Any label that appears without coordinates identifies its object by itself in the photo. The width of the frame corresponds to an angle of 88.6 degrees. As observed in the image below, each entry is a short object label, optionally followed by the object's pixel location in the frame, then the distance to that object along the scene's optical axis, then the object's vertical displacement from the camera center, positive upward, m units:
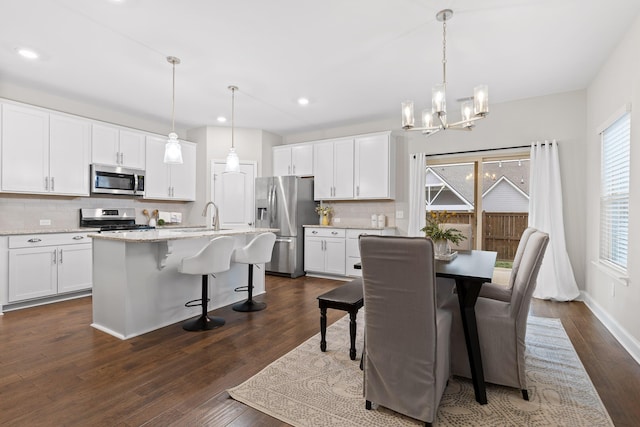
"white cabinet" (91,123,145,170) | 4.64 +0.96
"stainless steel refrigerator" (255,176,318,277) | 5.61 -0.08
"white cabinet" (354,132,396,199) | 5.19 +0.73
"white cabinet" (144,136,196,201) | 5.32 +0.62
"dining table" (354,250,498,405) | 1.88 -0.59
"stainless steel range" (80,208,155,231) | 4.73 -0.12
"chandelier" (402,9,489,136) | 2.39 +0.83
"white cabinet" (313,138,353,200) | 5.54 +0.74
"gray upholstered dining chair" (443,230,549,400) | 1.90 -0.71
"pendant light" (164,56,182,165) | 3.26 +0.61
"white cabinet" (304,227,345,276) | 5.37 -0.65
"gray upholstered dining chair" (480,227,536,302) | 2.48 -0.60
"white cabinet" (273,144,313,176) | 5.95 +0.97
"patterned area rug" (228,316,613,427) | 1.76 -1.11
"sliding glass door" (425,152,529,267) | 4.89 +0.29
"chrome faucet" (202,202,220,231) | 3.82 -0.15
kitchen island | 2.88 -0.66
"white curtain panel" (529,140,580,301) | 4.09 -0.07
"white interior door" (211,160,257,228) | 5.95 +0.31
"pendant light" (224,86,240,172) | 3.80 +0.56
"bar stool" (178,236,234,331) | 3.01 -0.50
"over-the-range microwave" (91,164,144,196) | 4.59 +0.45
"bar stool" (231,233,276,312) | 3.64 -0.50
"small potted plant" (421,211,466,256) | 2.62 -0.21
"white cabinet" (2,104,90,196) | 3.82 +0.73
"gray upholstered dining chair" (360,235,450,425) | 1.61 -0.60
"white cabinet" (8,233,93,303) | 3.66 -0.65
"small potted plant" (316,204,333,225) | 5.87 -0.02
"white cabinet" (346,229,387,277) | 5.25 -0.62
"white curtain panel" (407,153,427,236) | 5.08 +0.30
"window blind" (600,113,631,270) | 2.97 +0.20
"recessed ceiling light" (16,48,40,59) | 3.18 +1.55
